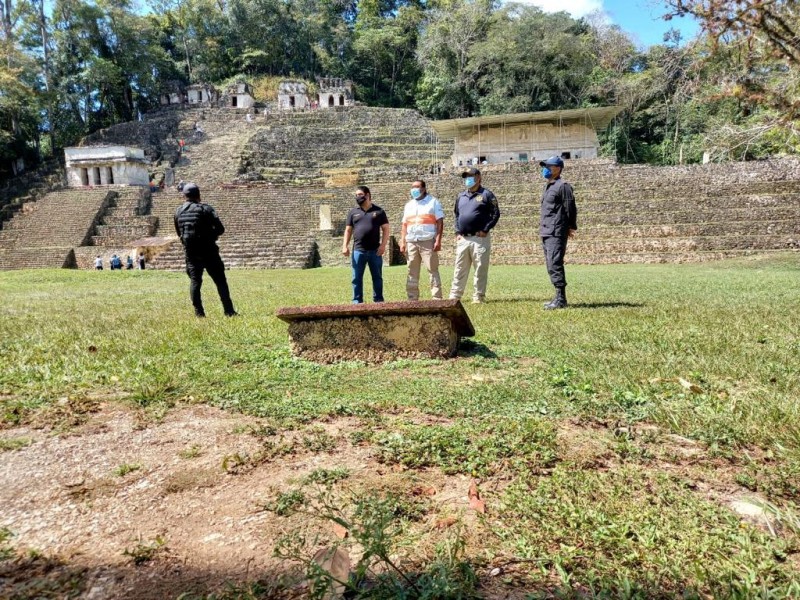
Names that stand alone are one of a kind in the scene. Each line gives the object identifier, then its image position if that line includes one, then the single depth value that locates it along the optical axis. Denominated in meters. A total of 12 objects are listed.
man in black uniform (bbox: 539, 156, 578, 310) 5.80
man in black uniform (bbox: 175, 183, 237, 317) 5.75
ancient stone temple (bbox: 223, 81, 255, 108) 49.00
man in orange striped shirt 6.17
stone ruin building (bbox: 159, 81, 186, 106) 52.59
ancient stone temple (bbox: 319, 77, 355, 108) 47.44
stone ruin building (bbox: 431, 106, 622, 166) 29.06
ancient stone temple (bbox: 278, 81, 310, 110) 48.50
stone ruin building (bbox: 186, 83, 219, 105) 51.03
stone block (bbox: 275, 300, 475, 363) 3.55
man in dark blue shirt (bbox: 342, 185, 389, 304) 5.92
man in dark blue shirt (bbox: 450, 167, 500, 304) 6.25
